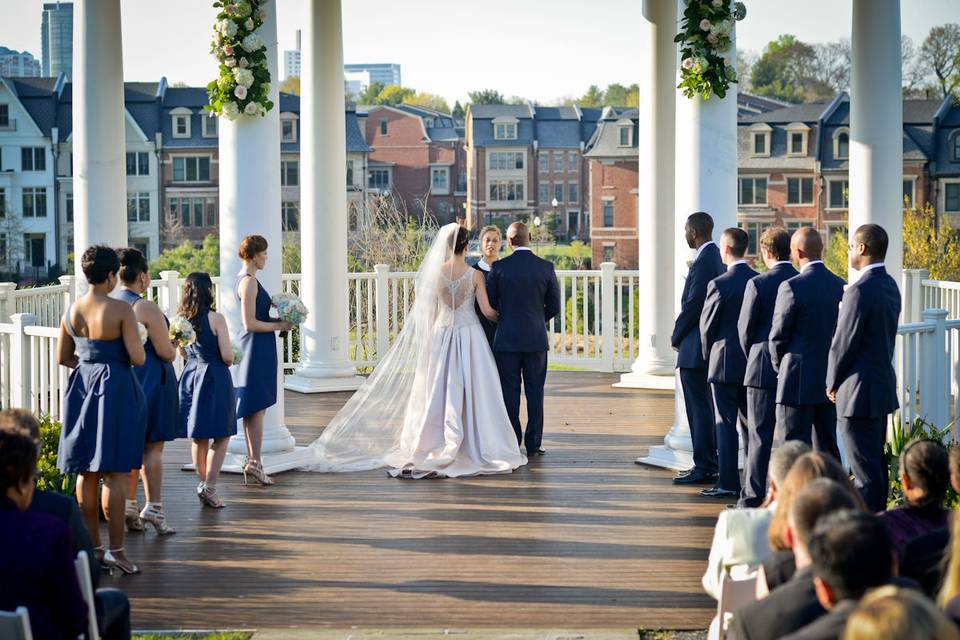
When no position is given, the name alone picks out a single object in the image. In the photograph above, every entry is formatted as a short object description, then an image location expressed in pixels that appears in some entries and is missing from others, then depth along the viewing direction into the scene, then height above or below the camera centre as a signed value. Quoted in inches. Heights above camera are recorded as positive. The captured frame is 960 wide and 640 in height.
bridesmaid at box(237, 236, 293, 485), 366.3 -22.2
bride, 399.9 -41.3
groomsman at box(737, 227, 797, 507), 320.5 -19.5
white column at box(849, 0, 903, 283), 380.5 +46.0
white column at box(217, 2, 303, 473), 383.9 +26.2
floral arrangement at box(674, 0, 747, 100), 366.6 +66.6
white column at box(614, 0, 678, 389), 557.0 +43.9
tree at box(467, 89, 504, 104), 3617.1 +520.0
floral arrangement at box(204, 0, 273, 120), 378.0 +65.7
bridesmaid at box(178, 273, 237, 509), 330.3 -27.7
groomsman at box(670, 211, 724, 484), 359.3 -21.8
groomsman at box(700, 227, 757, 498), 339.6 -15.2
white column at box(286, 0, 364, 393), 549.0 +43.2
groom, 415.8 -14.0
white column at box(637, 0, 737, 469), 371.9 +34.0
